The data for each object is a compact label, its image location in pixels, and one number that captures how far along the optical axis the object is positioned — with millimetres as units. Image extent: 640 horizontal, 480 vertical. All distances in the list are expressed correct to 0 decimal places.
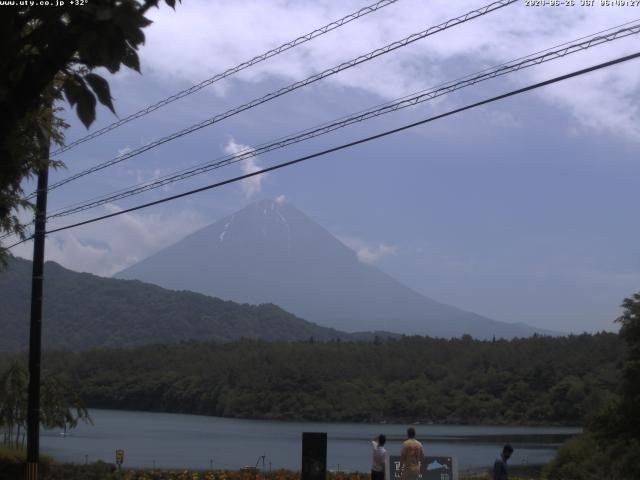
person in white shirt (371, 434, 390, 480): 16250
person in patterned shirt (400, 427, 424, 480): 14914
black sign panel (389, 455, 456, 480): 15969
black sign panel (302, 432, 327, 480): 14586
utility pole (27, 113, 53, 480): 19250
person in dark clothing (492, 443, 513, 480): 15605
